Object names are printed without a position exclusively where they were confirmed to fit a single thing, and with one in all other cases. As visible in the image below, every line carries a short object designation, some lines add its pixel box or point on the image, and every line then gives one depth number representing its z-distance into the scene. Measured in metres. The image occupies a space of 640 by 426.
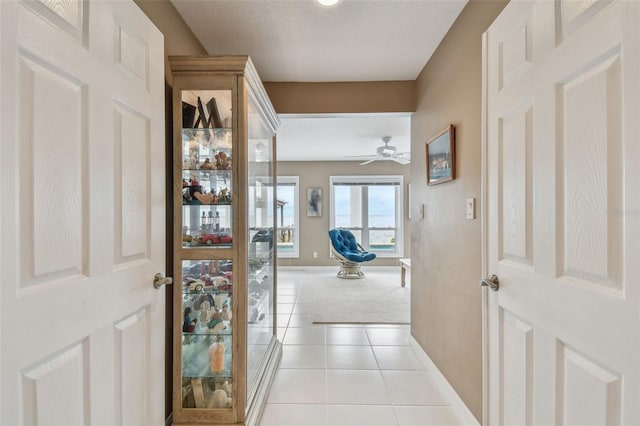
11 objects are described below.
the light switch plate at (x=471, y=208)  1.73
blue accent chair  6.09
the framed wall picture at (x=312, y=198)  7.07
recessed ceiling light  1.69
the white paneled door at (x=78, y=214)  0.72
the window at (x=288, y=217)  7.11
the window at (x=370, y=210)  7.11
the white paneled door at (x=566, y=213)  0.74
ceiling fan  5.00
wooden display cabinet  1.67
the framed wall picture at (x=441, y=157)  2.00
